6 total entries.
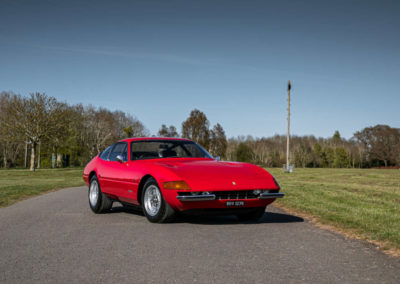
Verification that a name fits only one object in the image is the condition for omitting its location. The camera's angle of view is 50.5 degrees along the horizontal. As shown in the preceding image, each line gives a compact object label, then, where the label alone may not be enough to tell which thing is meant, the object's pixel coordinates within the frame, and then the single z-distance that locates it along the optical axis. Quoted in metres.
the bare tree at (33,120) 41.84
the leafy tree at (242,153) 95.06
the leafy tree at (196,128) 84.50
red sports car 6.51
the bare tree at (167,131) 88.94
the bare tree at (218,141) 85.81
